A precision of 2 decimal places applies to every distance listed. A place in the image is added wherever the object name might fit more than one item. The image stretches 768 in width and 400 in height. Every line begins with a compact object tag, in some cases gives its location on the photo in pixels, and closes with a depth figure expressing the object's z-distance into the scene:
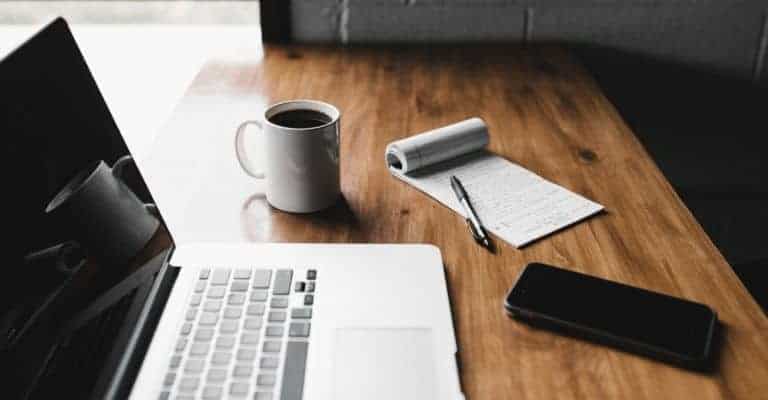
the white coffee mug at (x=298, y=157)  0.87
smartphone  0.69
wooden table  0.68
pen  0.87
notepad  0.90
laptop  0.63
